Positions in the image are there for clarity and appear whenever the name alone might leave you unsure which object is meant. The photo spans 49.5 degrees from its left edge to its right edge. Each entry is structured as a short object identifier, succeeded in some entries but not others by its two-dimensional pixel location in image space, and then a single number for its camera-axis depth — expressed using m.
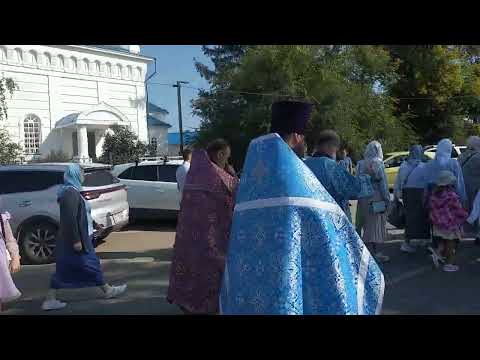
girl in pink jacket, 6.81
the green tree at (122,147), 28.12
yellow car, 17.94
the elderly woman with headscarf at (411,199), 7.81
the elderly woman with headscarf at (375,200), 7.34
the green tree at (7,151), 21.66
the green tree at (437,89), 28.38
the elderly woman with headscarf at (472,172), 7.53
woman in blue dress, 5.71
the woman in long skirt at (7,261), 4.95
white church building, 28.09
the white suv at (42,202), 8.44
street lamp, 32.71
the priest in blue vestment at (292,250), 2.57
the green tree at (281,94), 19.69
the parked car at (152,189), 11.46
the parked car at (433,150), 18.02
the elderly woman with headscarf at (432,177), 7.32
